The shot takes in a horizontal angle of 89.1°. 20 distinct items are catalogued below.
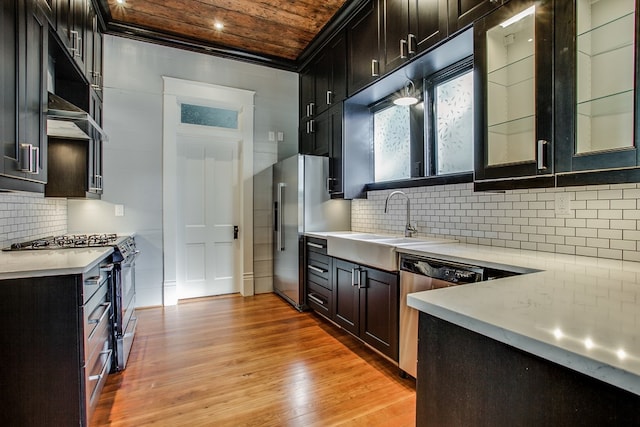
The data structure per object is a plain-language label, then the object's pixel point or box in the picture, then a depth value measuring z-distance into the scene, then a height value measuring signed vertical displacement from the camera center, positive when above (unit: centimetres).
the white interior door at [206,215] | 415 -2
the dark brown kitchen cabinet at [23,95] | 153 +62
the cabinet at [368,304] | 231 -72
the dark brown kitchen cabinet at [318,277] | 318 -67
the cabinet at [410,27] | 225 +140
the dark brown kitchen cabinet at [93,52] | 295 +158
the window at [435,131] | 258 +74
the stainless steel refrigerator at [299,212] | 366 +2
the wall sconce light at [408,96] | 285 +108
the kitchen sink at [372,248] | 229 -28
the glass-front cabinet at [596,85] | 140 +59
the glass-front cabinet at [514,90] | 167 +69
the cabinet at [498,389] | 60 -38
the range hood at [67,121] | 204 +64
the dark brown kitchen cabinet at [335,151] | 359 +71
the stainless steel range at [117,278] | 227 -49
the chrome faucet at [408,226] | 302 -12
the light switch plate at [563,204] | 191 +6
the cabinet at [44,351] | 147 -64
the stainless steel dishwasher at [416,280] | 178 -40
